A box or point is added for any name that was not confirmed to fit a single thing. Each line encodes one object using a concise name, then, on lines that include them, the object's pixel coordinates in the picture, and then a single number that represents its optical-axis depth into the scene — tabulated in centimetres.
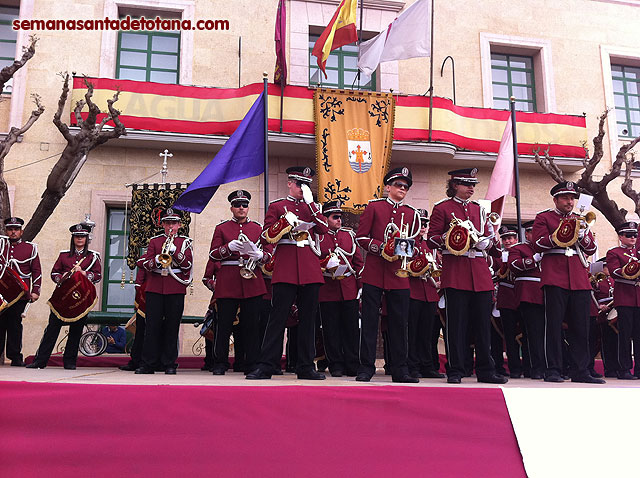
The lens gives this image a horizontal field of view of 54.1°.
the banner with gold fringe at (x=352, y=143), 1310
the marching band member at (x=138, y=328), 813
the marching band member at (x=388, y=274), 576
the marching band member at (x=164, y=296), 720
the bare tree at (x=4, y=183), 982
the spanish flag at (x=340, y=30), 1142
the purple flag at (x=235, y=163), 809
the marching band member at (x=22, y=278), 870
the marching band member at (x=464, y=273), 599
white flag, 1198
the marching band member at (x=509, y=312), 798
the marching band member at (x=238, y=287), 704
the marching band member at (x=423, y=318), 738
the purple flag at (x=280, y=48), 1188
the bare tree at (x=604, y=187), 1204
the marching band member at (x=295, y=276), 584
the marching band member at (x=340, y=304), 734
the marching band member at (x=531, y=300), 714
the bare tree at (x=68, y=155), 1005
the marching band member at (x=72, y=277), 806
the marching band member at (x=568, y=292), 634
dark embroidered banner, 1127
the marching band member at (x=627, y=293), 771
